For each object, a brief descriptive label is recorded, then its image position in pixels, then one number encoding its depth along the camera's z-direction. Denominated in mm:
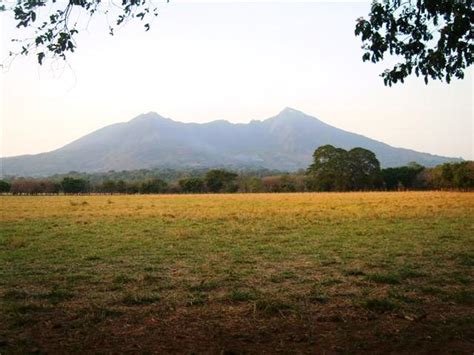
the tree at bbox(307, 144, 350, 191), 79125
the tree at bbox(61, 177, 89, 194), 92625
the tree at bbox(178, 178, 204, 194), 91500
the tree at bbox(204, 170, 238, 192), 93938
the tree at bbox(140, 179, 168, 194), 93750
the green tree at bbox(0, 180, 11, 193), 90250
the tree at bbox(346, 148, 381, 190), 79625
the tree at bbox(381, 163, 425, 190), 80125
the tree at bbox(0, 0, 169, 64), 6398
